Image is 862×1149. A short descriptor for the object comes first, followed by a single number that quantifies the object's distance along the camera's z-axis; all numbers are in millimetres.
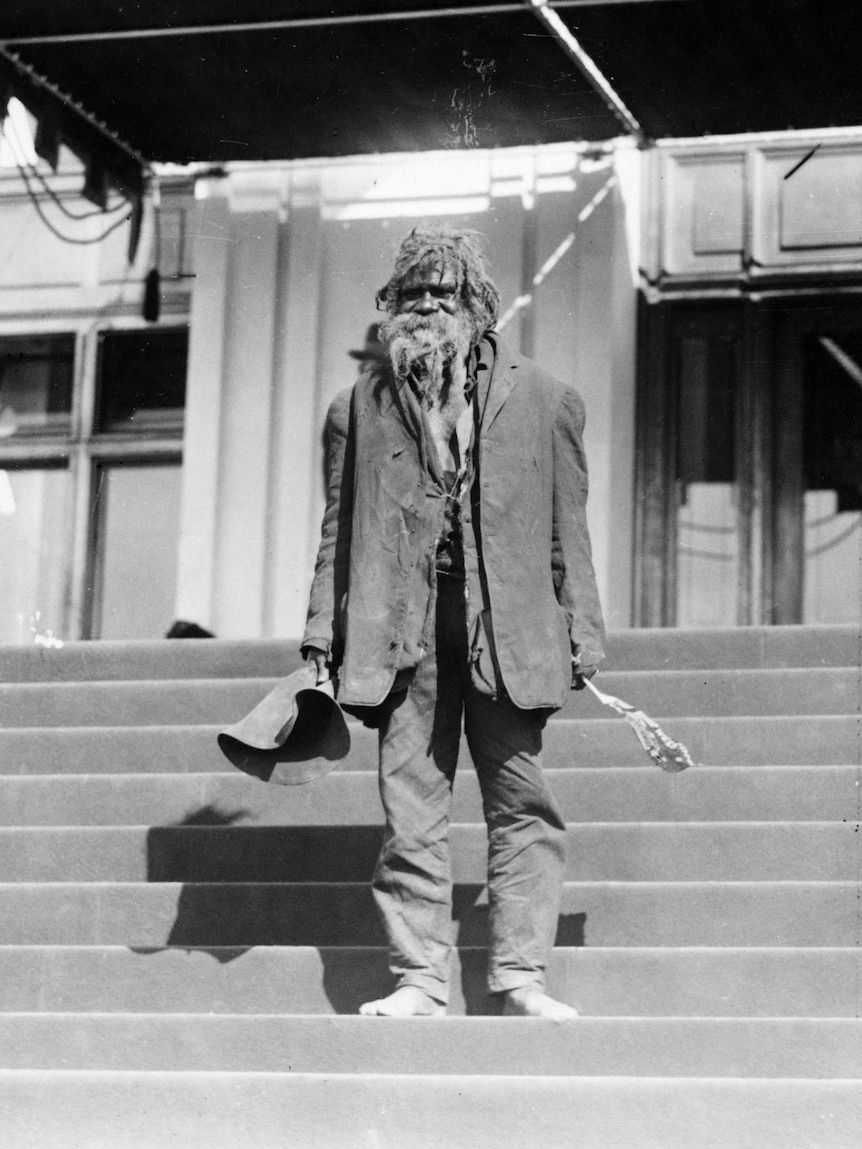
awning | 10484
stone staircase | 4578
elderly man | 5383
